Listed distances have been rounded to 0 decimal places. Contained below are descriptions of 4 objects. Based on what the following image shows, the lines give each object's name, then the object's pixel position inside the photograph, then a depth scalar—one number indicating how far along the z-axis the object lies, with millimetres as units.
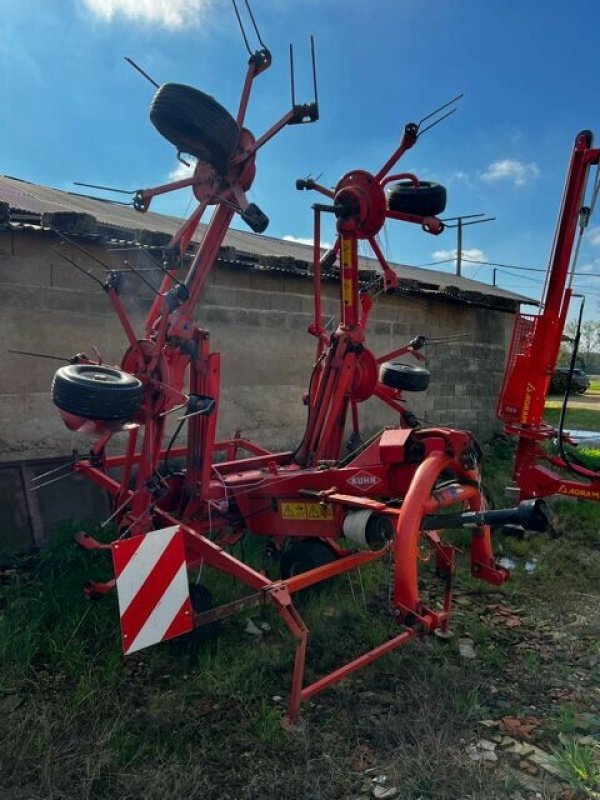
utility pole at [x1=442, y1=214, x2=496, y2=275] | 27525
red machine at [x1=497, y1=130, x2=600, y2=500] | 5051
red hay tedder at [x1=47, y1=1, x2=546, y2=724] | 2762
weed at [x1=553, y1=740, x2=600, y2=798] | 2303
